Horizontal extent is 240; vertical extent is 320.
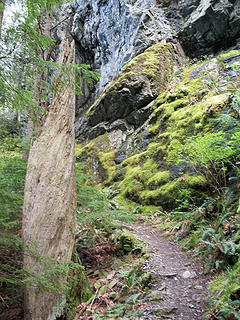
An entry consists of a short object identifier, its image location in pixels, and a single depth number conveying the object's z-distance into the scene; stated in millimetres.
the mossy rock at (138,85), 11500
